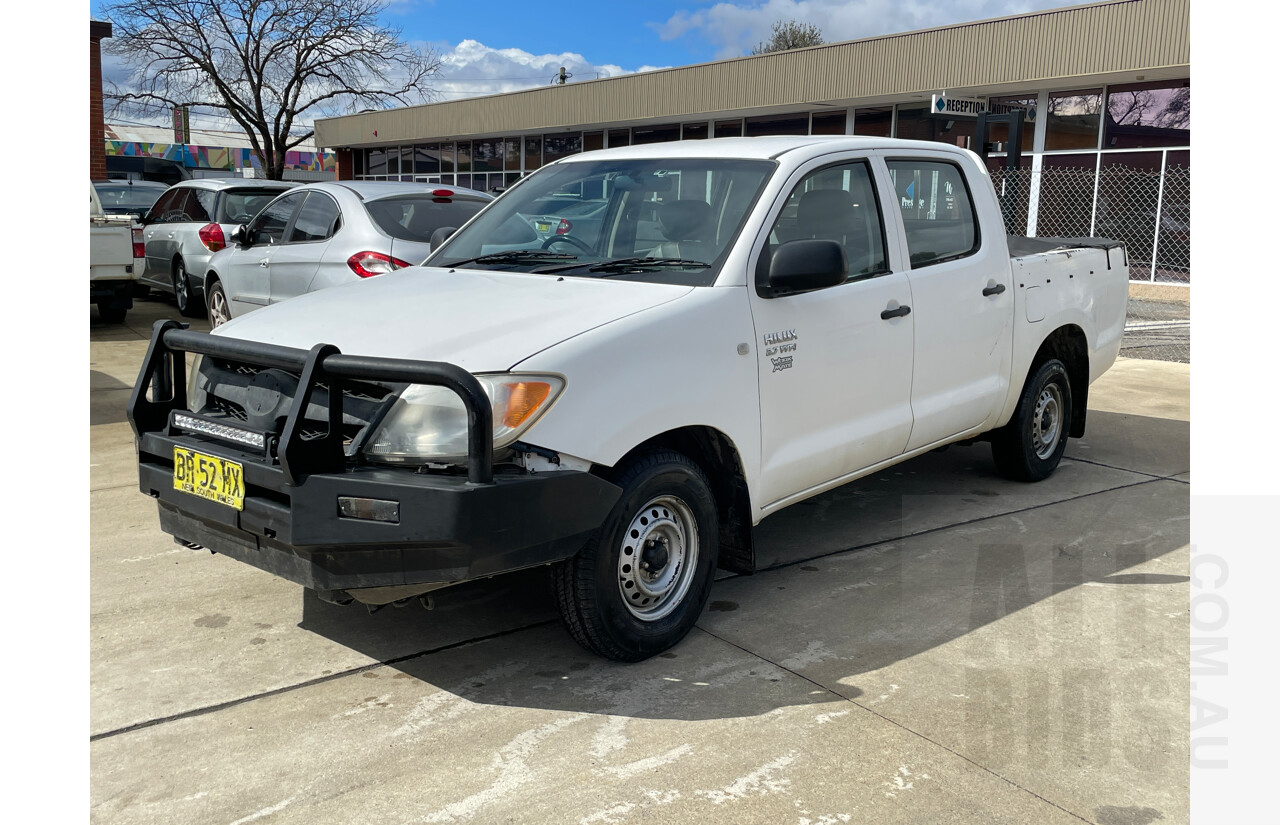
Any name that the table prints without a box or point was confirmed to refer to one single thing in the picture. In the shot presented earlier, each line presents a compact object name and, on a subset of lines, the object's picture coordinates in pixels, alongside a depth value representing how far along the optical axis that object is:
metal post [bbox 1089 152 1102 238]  18.14
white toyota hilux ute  3.30
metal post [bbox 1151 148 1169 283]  17.22
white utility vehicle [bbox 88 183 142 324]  12.19
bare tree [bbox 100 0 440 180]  30.47
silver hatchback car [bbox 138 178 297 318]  12.78
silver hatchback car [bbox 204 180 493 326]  7.95
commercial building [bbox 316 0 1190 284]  17.41
